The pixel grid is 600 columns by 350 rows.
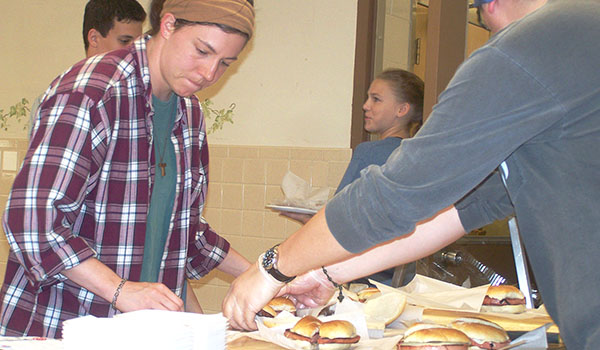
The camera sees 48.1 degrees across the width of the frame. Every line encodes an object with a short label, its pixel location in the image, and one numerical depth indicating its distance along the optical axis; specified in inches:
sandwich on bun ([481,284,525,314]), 73.6
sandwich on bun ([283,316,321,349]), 57.3
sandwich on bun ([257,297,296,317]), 65.4
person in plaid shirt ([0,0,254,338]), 58.9
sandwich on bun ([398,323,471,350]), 53.5
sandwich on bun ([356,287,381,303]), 76.1
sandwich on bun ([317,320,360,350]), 56.4
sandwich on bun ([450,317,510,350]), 55.9
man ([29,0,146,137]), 107.6
